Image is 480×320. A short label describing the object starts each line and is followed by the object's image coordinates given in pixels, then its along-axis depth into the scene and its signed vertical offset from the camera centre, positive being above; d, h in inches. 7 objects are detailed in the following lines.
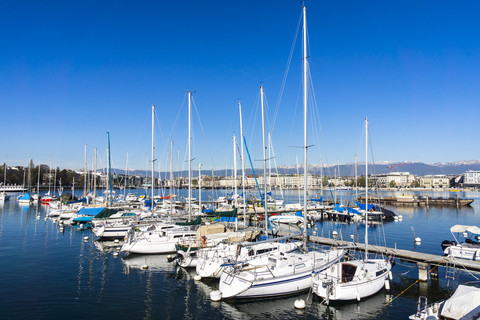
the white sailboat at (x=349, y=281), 738.8 -282.1
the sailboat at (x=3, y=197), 3905.8 -309.0
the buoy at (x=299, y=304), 720.3 -318.9
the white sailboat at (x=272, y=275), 754.8 -271.2
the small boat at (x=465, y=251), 976.9 -271.3
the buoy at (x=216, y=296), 761.6 -314.5
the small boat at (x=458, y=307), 522.6 -245.9
